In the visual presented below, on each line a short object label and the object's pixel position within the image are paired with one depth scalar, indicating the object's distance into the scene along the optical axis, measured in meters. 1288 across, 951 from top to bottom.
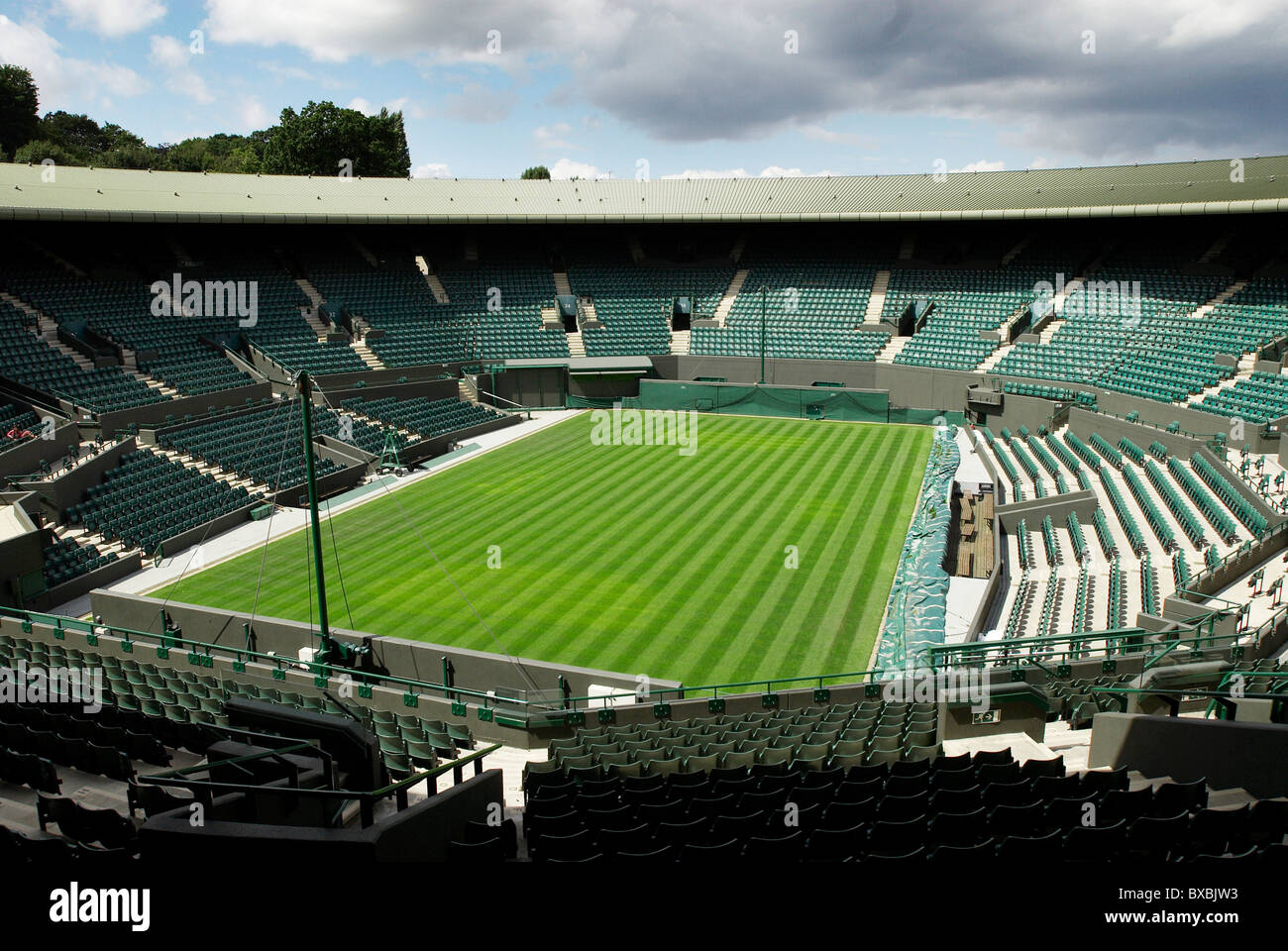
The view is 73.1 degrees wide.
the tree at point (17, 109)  73.12
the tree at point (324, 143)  76.56
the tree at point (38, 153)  66.69
